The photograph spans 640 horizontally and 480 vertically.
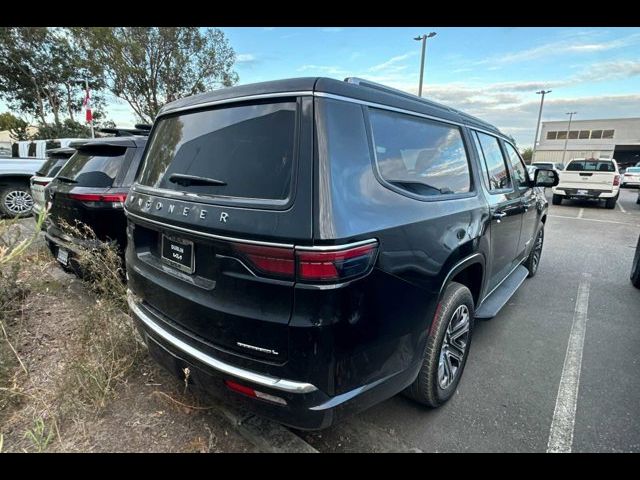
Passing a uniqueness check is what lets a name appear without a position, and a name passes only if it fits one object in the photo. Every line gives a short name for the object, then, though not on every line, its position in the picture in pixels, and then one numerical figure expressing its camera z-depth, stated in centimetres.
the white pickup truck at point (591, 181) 1295
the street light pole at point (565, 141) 5791
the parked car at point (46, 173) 523
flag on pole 1173
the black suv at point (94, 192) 362
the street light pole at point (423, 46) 1770
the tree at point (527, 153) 6567
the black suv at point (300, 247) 157
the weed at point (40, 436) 201
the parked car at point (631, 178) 2183
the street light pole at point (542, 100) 4778
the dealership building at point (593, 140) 5634
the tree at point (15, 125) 2691
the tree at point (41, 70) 2058
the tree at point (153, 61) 1953
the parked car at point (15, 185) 792
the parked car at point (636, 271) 487
